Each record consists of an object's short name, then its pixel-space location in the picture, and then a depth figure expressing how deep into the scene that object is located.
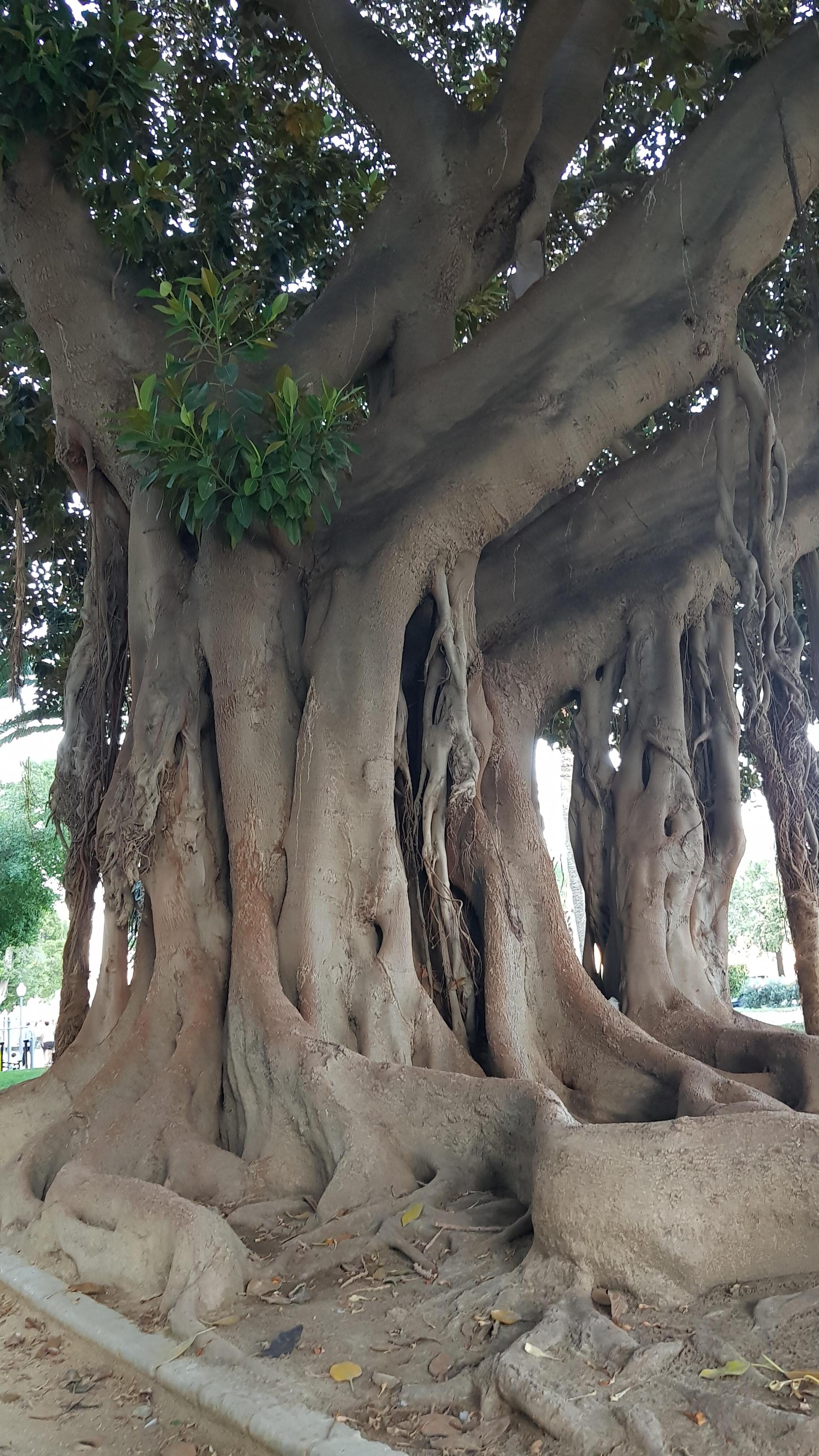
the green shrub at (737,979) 21.72
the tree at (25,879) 15.97
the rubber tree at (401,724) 4.14
